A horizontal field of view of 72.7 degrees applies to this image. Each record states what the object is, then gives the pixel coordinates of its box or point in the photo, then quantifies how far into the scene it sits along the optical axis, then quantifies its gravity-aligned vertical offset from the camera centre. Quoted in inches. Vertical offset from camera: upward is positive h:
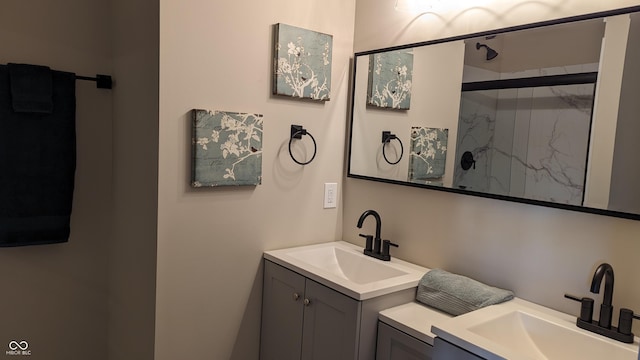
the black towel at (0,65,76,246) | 79.1 -7.4
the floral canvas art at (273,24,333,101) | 80.3 +15.1
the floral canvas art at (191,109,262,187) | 72.4 -1.8
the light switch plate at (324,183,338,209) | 92.5 -11.0
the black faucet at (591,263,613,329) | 52.4 -16.0
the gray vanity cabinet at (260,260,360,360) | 65.8 -29.4
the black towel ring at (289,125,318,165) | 84.8 +1.8
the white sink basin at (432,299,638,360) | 51.4 -22.6
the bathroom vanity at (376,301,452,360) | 59.2 -26.0
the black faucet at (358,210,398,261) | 81.9 -18.9
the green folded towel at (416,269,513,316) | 63.9 -21.4
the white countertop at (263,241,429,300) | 65.2 -21.4
